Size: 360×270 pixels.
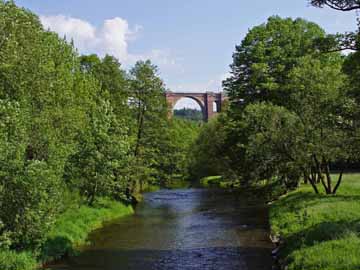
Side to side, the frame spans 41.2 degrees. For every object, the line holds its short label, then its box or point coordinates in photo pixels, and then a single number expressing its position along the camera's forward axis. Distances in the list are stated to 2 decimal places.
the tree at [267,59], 44.38
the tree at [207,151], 70.75
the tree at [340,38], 15.91
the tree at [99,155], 30.11
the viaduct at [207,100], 146.50
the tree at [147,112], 45.41
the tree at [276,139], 31.50
